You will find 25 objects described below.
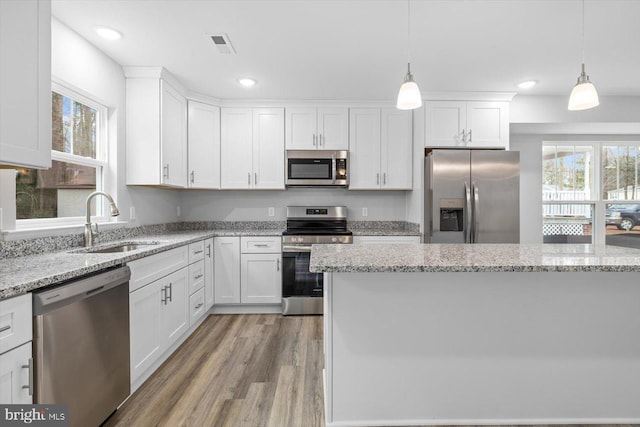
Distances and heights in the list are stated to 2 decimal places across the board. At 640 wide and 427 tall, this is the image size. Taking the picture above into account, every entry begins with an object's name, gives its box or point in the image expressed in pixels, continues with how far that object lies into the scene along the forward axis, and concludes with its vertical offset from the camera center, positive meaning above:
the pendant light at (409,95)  1.74 +0.62
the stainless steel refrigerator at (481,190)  3.28 +0.23
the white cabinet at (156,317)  2.01 -0.72
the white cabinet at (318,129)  3.81 +0.97
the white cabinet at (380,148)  3.82 +0.75
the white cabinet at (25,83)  1.36 +0.57
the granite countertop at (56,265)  1.25 -0.25
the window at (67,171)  2.11 +0.33
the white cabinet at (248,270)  3.61 -0.61
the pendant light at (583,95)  1.70 +0.61
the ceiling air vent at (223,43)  2.38 +1.27
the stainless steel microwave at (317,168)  3.79 +0.52
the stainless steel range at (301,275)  3.56 -0.66
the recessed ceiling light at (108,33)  2.28 +1.26
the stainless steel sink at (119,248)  2.21 -0.25
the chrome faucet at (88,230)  2.27 -0.11
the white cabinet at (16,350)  1.15 -0.49
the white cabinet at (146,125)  2.97 +0.80
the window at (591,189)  4.35 +0.31
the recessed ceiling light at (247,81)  3.19 +1.28
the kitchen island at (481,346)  1.67 -0.67
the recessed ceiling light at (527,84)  3.27 +1.29
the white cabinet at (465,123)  3.62 +0.98
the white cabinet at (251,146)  3.81 +0.77
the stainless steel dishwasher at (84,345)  1.31 -0.59
